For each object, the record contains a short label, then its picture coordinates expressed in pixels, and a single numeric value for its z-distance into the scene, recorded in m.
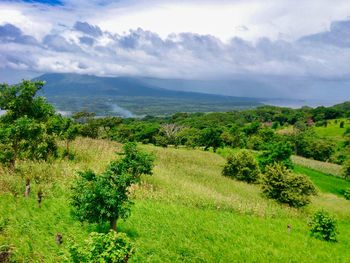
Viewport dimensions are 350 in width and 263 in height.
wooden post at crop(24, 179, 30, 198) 8.11
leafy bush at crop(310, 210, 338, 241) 8.76
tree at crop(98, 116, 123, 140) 53.36
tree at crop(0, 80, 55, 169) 10.02
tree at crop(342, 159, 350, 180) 33.47
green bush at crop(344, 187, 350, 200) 23.45
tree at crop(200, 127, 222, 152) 36.53
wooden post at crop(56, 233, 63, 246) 5.73
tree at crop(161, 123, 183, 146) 54.66
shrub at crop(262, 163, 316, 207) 13.91
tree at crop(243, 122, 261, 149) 66.19
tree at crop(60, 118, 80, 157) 14.64
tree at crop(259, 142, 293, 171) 24.72
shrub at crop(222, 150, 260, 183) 21.22
